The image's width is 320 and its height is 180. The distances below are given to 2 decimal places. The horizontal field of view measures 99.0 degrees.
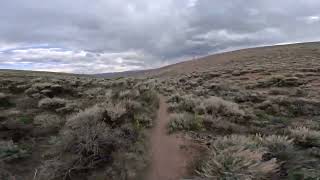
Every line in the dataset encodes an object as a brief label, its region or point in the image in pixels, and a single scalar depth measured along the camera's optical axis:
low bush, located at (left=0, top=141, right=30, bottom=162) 3.55
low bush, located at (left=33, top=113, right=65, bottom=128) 4.97
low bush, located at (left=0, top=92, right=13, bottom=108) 6.93
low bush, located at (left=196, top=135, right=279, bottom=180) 2.73
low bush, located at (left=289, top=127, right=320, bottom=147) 3.83
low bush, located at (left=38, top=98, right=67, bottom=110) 6.54
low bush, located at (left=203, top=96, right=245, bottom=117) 5.70
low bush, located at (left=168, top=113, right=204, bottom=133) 4.64
